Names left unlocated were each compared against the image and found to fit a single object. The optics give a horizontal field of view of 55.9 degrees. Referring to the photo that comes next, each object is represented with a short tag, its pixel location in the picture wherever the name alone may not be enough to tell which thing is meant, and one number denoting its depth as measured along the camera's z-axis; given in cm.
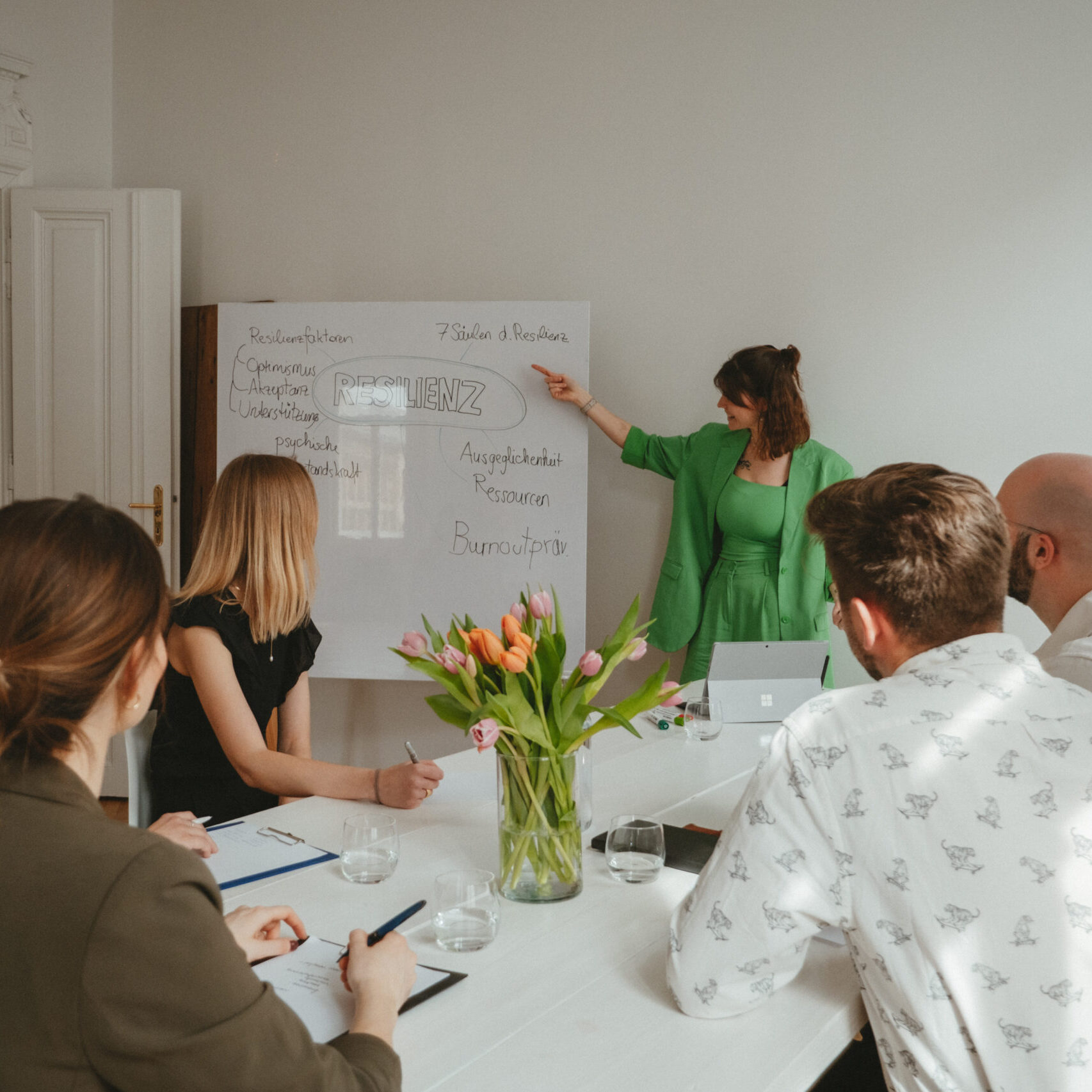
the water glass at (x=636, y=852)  143
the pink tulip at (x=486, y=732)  125
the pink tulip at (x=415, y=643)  135
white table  99
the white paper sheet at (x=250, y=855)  141
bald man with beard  176
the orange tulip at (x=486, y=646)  131
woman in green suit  298
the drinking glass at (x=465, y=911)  121
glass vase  134
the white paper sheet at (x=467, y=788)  176
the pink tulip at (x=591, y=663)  131
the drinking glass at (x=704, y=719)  209
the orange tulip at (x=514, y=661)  127
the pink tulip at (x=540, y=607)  133
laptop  225
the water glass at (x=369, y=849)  139
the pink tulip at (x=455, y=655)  134
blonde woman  184
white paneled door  382
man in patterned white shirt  101
